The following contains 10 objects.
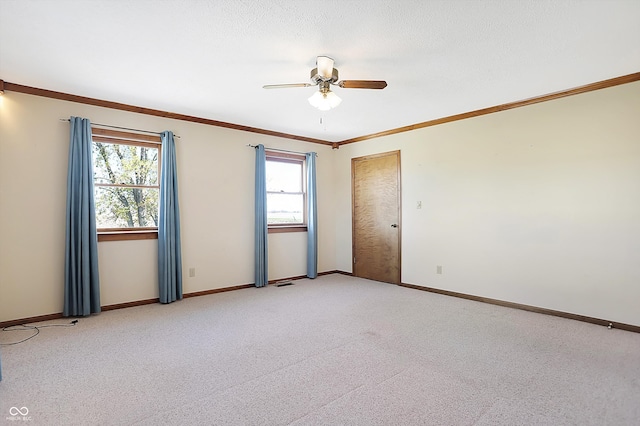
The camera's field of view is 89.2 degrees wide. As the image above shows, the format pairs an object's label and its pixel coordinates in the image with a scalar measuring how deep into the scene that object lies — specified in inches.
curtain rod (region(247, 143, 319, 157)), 198.2
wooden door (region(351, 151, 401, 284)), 205.0
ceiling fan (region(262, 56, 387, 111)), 107.0
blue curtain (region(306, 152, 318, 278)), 220.2
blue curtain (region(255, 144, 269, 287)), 196.1
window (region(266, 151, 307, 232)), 212.2
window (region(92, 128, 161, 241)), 153.4
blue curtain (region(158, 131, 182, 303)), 161.9
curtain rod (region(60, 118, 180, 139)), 142.0
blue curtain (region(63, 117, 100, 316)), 138.8
